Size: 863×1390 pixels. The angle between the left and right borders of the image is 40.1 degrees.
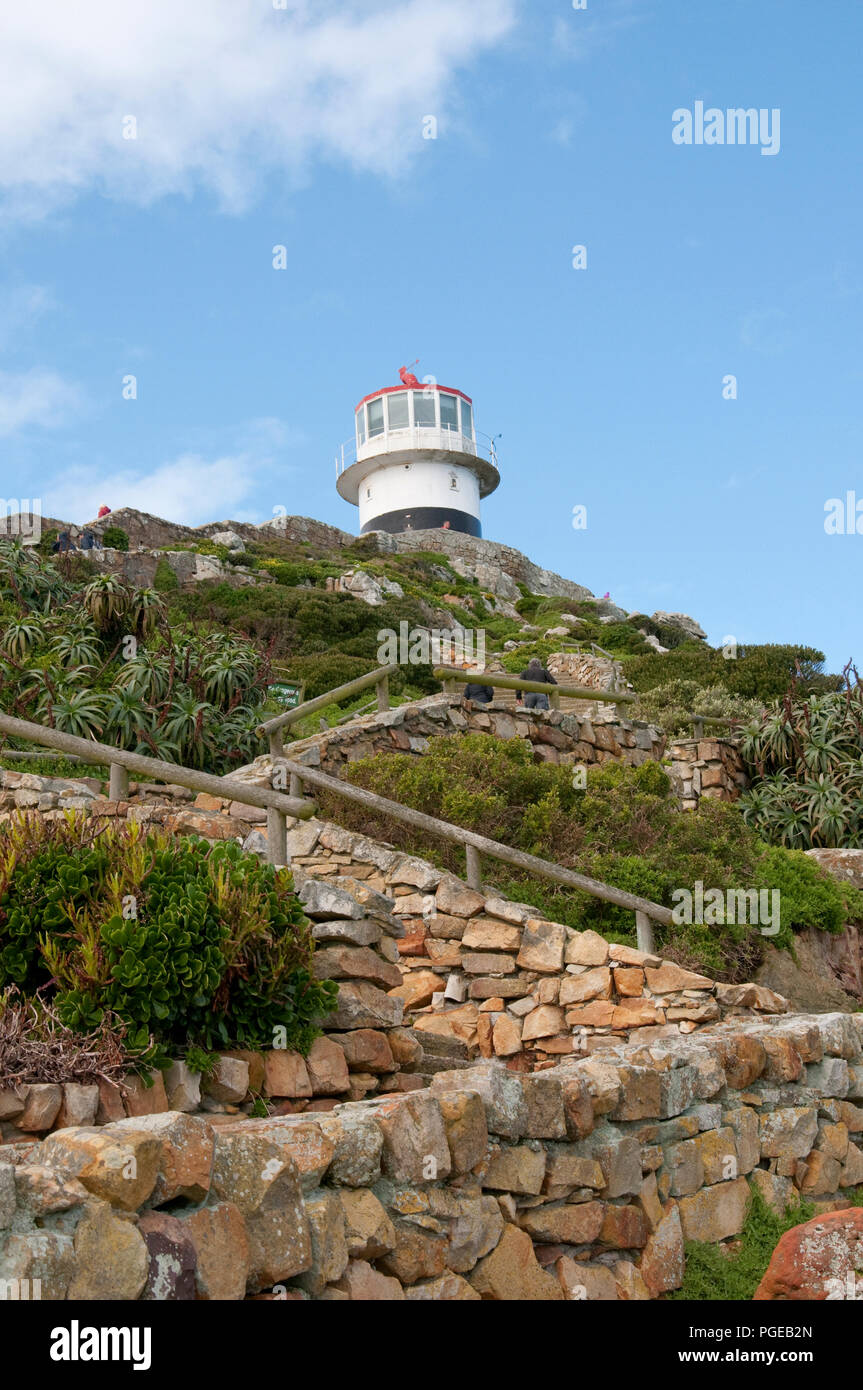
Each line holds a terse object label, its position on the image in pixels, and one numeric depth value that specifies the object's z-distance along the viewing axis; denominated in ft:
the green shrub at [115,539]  95.50
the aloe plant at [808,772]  41.52
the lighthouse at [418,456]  139.13
